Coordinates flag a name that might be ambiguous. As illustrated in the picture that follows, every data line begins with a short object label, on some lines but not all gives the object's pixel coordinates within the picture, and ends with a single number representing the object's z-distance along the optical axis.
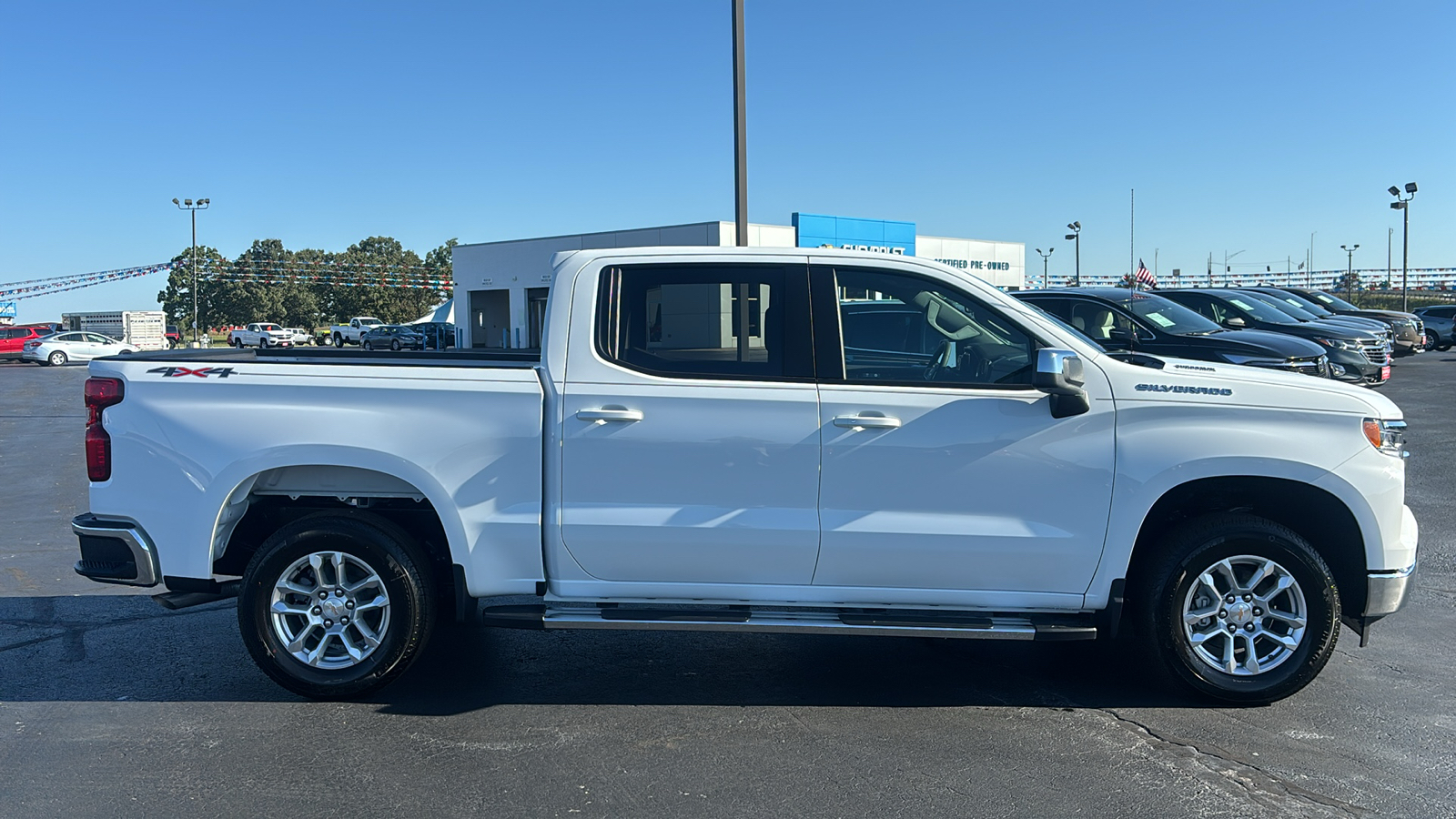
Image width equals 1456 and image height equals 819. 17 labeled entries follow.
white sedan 42.50
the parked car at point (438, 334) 55.61
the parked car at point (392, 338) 56.00
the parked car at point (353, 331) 67.88
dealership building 43.25
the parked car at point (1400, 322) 27.89
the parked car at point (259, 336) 69.50
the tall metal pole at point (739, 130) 10.77
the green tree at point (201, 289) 92.62
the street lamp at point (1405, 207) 40.89
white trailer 56.47
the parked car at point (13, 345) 45.16
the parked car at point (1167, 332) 13.54
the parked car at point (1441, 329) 35.22
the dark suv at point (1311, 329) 17.08
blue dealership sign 41.03
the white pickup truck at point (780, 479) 4.61
